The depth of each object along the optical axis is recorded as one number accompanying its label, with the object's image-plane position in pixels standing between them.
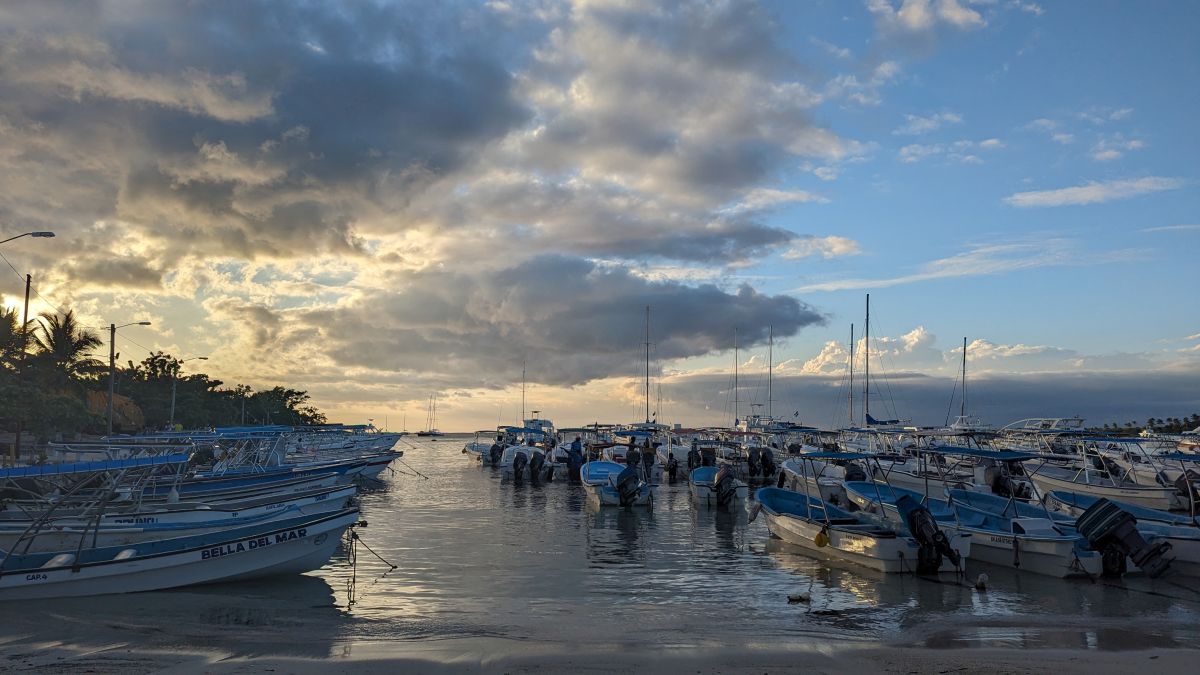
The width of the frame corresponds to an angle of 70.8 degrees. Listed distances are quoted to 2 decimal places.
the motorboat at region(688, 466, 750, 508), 40.22
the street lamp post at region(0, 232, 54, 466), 36.50
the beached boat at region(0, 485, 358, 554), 20.17
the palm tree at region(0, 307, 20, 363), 52.94
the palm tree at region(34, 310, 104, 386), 61.16
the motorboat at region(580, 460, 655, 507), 39.28
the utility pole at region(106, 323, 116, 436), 45.51
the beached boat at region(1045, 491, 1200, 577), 22.31
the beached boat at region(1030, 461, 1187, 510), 33.56
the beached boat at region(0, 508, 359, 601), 17.34
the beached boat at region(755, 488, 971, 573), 21.61
